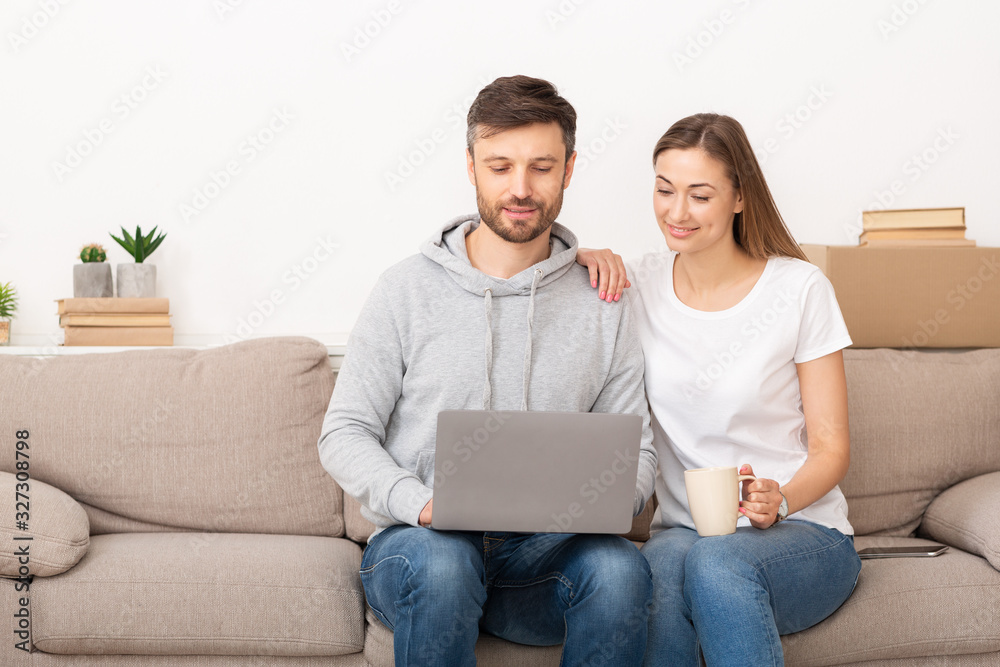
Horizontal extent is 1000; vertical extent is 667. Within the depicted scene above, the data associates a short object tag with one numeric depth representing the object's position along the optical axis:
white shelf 1.97
